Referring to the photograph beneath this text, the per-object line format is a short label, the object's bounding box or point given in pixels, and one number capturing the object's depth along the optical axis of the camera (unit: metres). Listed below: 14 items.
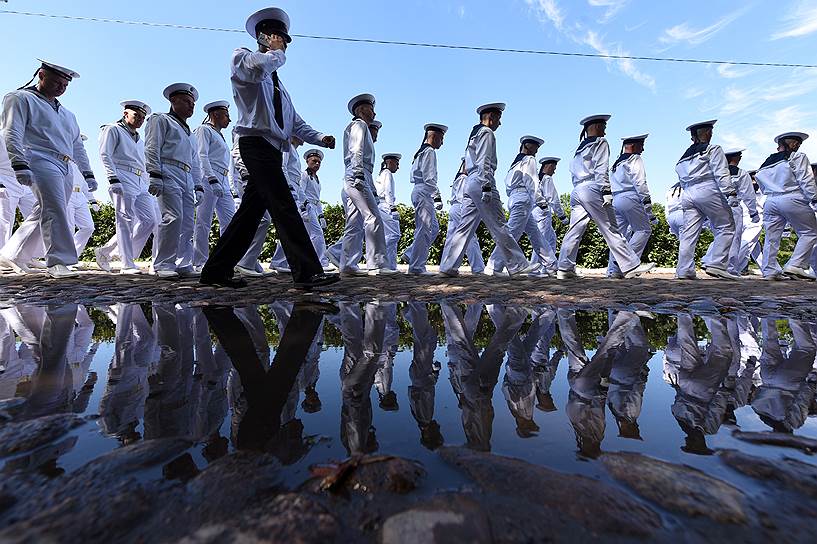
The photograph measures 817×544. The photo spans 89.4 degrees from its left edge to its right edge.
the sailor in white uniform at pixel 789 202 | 7.34
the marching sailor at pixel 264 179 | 3.94
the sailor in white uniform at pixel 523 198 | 7.72
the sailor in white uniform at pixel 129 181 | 6.30
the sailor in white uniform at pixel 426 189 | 7.84
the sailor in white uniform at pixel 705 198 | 6.75
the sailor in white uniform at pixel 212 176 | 6.48
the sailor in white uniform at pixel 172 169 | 5.15
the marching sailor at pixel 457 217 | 8.34
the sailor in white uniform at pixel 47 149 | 4.73
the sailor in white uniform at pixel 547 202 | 9.97
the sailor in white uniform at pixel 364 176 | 6.01
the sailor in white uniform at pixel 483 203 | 6.21
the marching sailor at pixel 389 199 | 10.56
